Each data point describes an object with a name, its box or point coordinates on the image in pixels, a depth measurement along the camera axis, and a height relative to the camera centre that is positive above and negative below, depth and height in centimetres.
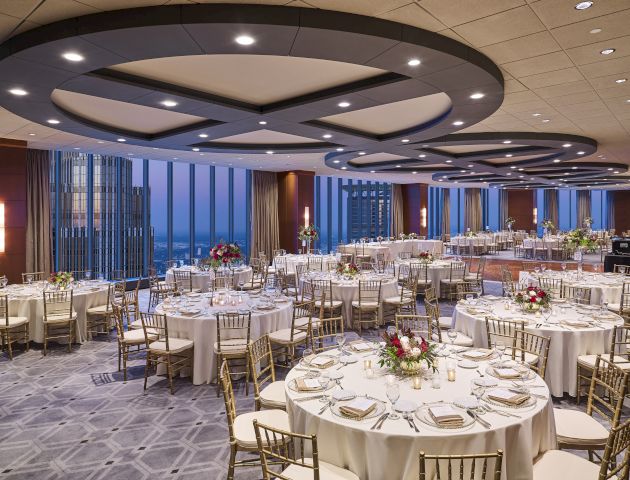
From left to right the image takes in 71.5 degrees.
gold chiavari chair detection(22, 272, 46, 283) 894 -94
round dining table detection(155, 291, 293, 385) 547 -112
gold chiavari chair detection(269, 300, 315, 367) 562 -139
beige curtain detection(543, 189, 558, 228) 2902 +183
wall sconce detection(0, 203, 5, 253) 877 +11
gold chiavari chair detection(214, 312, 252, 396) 506 -132
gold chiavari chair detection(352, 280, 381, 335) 786 -129
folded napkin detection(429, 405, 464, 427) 252 -108
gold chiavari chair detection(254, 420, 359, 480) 214 -141
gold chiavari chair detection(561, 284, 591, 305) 741 -108
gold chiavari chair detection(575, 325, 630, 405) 461 -140
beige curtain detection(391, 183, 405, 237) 2228 +107
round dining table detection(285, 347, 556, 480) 247 -117
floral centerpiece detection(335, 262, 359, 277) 878 -75
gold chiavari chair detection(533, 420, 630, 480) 229 -142
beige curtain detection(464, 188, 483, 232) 2731 +149
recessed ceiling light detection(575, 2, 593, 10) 309 +162
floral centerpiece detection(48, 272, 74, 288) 752 -80
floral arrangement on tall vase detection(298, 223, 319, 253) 1348 -5
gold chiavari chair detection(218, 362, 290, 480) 300 -142
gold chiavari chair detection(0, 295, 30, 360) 638 -147
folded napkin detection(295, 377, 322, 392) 307 -109
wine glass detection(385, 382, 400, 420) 278 -104
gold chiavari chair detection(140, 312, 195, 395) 519 -140
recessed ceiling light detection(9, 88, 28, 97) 480 +158
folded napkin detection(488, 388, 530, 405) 279 -107
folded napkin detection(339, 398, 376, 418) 265 -109
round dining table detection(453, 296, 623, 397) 485 -116
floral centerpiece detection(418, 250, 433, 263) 1072 -64
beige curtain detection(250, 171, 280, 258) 1553 +67
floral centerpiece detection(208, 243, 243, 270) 853 -42
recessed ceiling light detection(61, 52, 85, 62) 371 +152
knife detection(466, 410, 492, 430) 255 -112
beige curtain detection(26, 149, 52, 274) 1005 +48
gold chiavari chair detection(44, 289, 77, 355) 670 -131
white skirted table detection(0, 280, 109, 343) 696 -114
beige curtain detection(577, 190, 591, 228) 3052 +192
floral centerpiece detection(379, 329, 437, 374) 317 -88
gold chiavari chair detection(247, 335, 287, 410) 362 -137
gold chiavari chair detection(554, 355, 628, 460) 297 -139
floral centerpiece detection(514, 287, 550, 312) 543 -85
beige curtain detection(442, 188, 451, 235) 2659 +128
